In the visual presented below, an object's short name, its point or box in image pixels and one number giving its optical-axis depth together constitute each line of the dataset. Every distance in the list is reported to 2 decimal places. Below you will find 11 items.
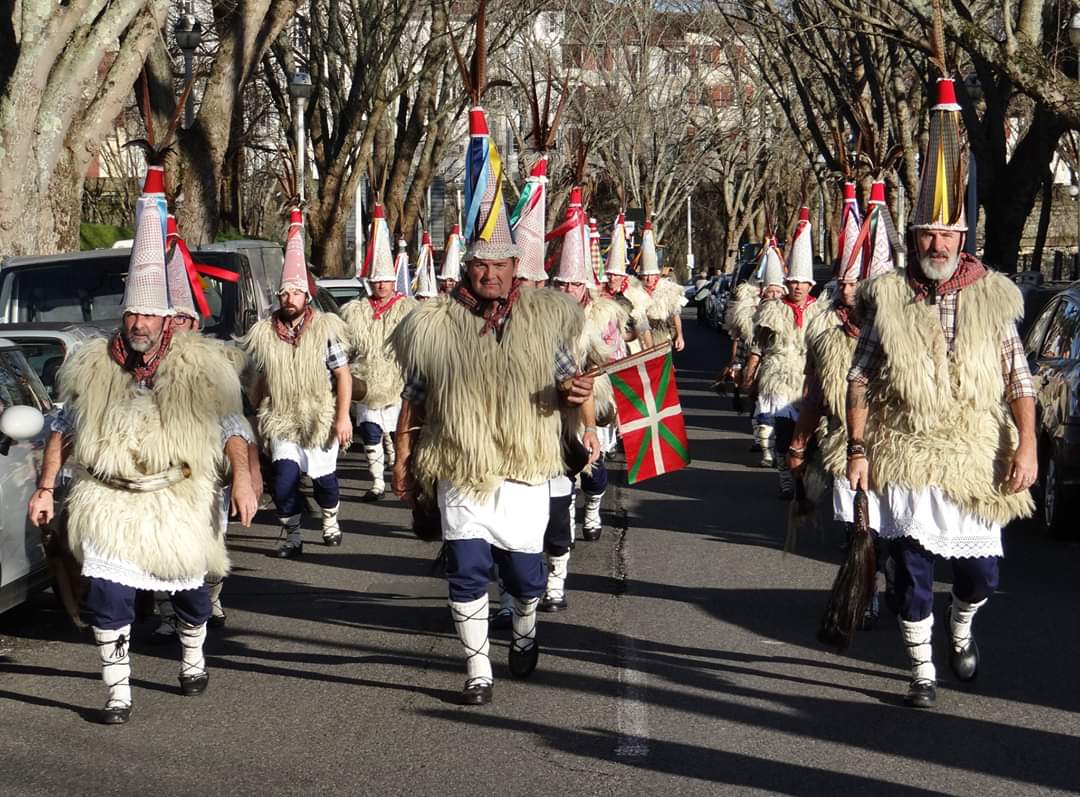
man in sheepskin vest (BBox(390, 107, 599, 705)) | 6.92
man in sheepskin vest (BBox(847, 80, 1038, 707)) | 6.69
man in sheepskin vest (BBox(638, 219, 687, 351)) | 16.39
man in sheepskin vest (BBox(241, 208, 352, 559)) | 10.88
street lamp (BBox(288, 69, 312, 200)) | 25.34
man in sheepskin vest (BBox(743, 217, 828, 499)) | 13.44
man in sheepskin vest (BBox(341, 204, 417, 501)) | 14.13
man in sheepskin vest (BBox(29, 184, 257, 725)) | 6.73
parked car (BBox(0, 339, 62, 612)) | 7.89
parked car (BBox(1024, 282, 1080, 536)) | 10.98
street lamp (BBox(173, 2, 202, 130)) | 21.58
